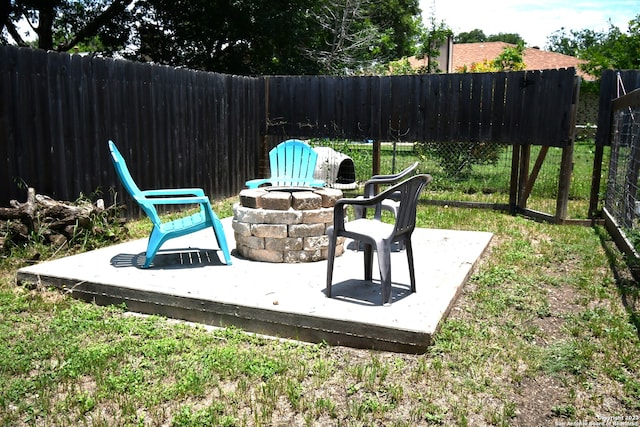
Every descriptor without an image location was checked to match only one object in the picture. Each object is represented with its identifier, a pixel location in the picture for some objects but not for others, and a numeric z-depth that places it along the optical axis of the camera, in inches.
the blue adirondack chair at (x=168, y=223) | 182.7
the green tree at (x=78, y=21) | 718.5
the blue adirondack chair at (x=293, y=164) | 239.1
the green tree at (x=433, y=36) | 805.2
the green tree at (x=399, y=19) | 1204.3
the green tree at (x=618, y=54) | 720.3
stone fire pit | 195.9
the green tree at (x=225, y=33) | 730.2
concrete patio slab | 139.9
